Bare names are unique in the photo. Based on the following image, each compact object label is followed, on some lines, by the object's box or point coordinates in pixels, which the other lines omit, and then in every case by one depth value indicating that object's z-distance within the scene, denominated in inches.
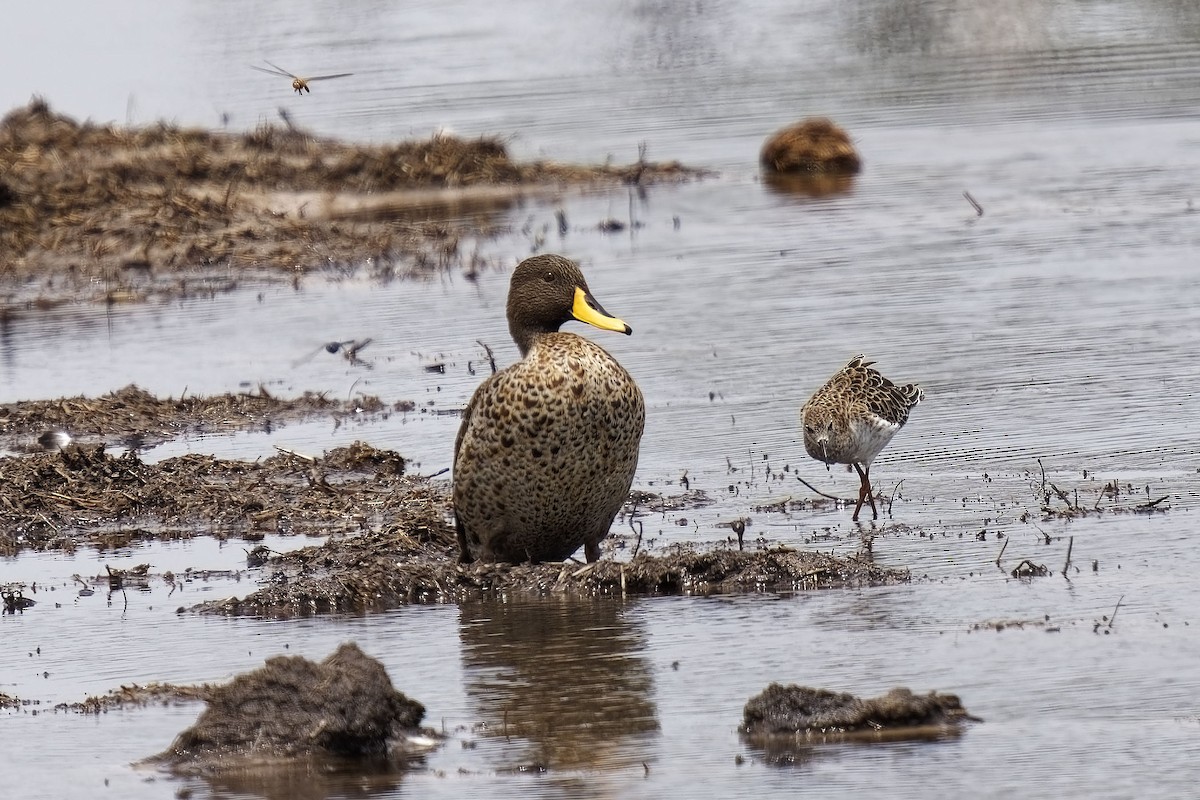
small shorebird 758.5
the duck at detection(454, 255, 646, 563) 647.8
